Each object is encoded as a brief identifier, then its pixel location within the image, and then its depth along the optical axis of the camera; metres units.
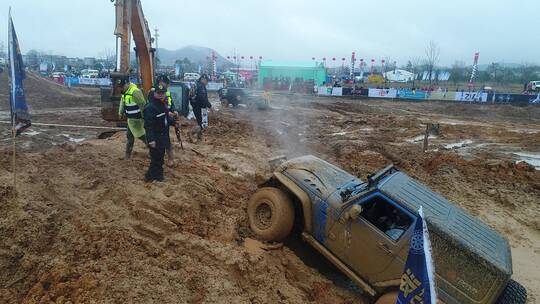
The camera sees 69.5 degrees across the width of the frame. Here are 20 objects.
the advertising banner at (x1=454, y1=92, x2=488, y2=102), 30.80
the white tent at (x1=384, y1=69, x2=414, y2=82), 61.36
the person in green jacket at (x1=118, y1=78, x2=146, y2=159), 7.25
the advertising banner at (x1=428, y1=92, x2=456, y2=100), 31.93
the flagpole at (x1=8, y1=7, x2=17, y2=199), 5.14
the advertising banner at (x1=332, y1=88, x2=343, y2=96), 35.97
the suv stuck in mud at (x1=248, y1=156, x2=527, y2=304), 4.01
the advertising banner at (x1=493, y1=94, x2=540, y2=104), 29.41
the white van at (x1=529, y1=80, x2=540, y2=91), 35.78
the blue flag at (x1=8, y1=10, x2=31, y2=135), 5.18
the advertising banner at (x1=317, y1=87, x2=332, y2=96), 36.47
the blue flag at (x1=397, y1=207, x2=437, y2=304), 2.22
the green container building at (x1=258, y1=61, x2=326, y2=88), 45.69
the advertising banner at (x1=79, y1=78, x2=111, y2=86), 35.91
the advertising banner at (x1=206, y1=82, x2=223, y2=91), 37.41
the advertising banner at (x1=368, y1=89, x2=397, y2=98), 33.88
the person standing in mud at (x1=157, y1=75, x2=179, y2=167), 6.95
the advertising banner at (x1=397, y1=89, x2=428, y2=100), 32.91
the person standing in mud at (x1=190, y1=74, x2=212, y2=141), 10.35
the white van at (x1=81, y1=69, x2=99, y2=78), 41.03
